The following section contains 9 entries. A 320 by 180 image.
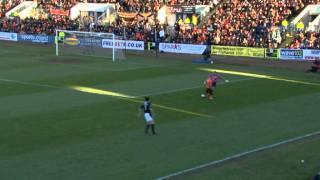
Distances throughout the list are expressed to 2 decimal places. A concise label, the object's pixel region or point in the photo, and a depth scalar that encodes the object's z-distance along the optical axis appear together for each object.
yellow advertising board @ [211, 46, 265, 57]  49.81
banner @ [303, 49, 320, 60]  46.53
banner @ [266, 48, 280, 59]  48.81
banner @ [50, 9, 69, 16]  73.97
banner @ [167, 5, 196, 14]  62.81
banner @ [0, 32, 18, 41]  69.19
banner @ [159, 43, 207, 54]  52.84
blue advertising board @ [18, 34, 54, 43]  65.34
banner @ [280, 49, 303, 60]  47.72
